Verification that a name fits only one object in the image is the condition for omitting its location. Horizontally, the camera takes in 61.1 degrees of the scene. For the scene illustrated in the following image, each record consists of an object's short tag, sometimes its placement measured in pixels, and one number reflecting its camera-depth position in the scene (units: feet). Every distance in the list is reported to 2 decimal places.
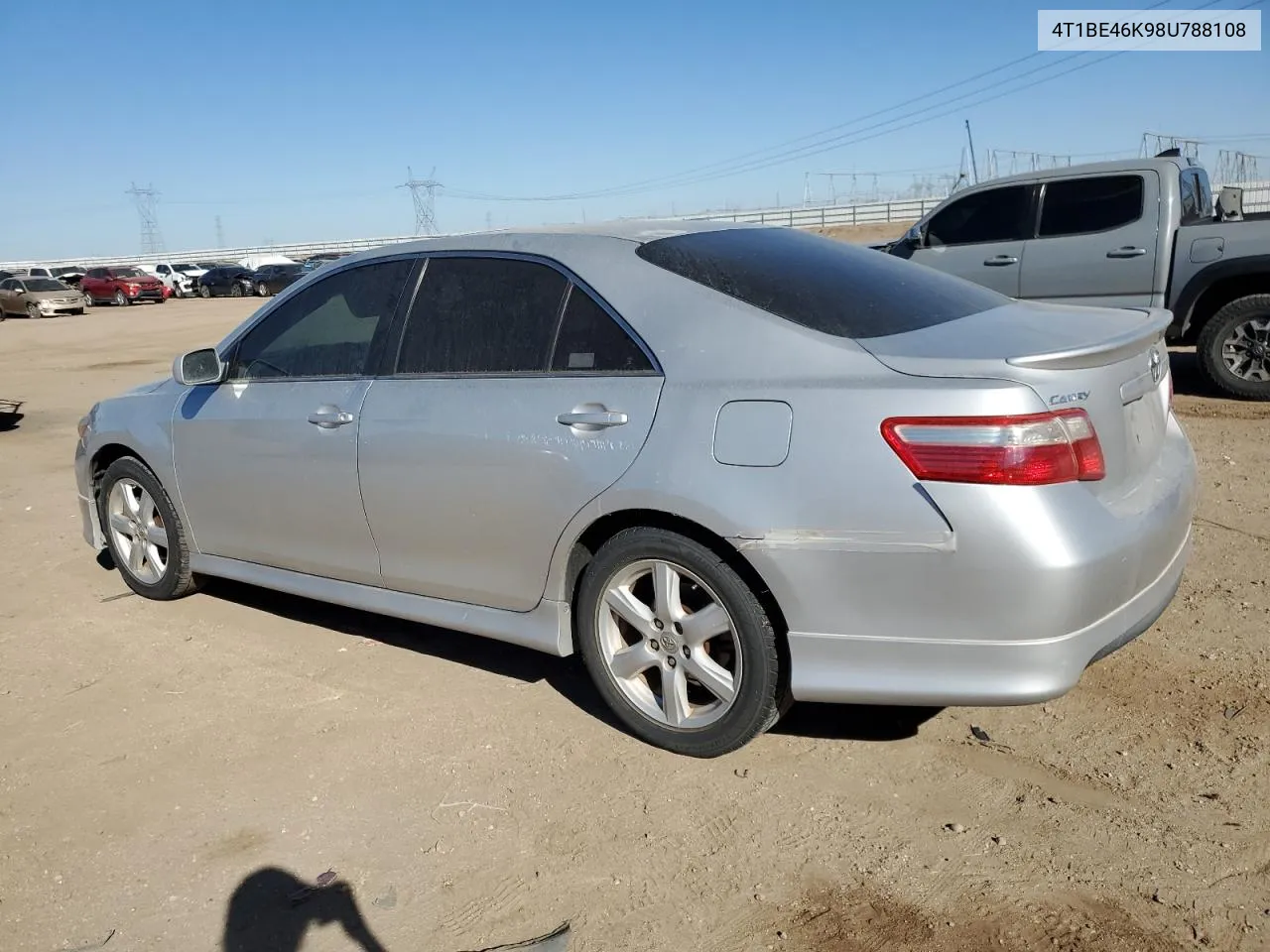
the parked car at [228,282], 146.51
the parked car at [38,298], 115.55
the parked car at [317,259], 154.81
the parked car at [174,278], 161.38
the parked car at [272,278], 143.23
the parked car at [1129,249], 27.35
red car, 138.21
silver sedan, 9.22
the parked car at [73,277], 160.37
